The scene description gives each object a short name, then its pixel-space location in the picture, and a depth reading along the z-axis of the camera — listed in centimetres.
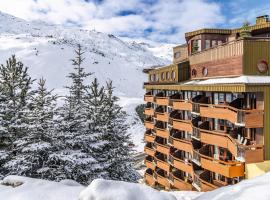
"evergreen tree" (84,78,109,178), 2667
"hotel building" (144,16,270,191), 1981
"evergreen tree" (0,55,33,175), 2455
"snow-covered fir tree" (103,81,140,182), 2933
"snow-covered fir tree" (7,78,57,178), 2217
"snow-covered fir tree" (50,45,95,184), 2264
